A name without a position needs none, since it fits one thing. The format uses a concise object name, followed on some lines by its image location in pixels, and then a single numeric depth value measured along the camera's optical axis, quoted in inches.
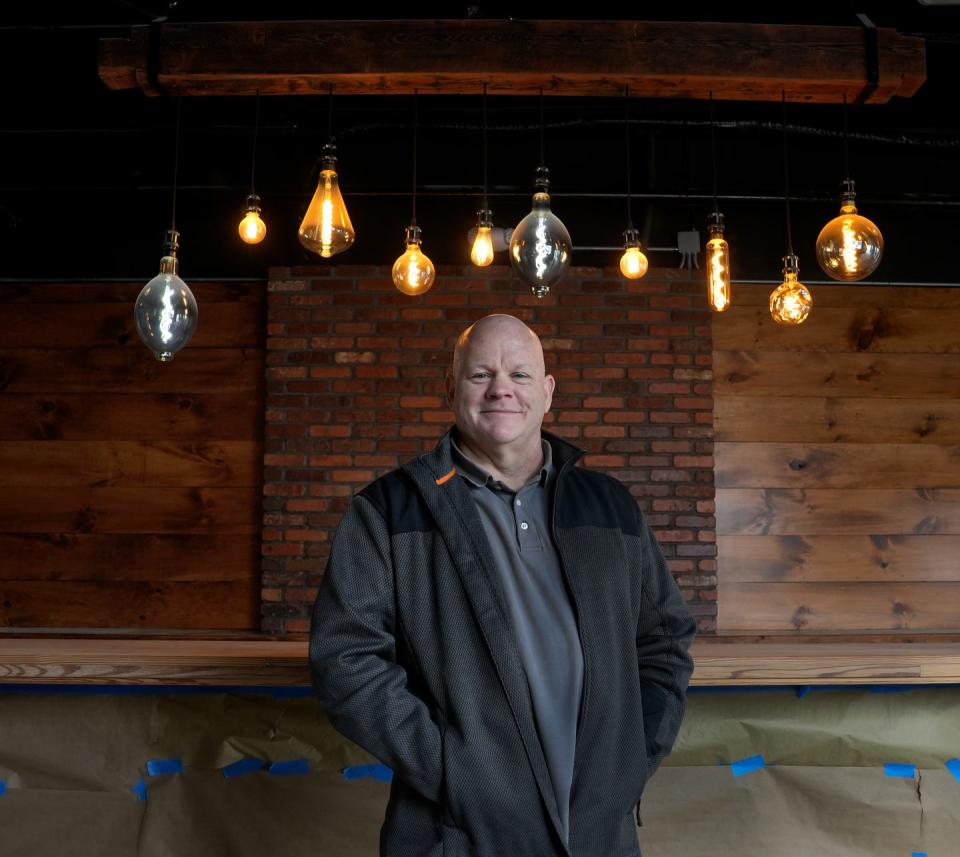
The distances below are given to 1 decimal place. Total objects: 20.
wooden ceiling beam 94.0
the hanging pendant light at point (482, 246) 103.5
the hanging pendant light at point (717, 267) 104.6
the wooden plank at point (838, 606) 160.1
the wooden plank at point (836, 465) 164.2
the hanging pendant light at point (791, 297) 105.6
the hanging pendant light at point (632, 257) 108.3
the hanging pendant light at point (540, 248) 84.2
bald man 48.7
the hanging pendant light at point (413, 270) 107.7
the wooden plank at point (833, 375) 166.2
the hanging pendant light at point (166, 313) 86.1
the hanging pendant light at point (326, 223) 90.0
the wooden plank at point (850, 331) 166.9
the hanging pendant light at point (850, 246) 89.3
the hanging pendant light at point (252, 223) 102.3
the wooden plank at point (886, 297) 168.1
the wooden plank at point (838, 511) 163.2
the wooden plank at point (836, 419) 165.3
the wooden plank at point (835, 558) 161.6
